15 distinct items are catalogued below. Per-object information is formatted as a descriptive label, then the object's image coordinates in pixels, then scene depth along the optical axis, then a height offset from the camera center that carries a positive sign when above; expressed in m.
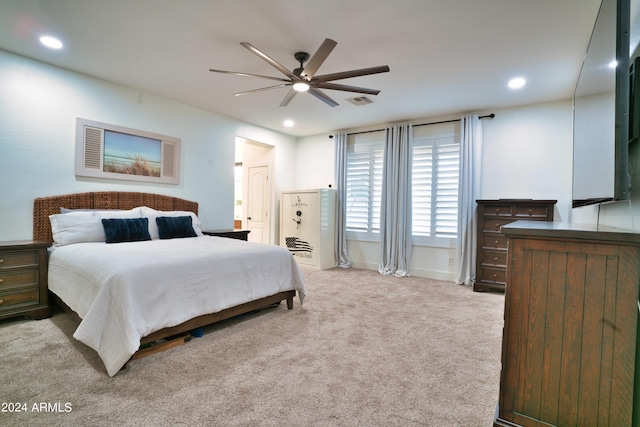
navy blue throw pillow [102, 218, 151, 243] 3.37 -0.32
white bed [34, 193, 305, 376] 2.05 -0.64
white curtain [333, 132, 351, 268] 5.99 +0.11
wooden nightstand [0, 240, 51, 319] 2.86 -0.77
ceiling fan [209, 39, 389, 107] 2.44 +1.19
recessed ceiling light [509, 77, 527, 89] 3.61 +1.57
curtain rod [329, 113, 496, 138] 4.68 +1.48
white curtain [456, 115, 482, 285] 4.71 +0.30
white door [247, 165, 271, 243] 6.34 +0.05
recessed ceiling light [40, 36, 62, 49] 2.91 +1.49
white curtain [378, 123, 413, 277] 5.27 +0.14
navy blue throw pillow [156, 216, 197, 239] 3.84 -0.30
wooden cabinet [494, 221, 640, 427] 1.25 -0.47
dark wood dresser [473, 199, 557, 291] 4.08 -0.25
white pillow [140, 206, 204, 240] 3.84 -0.18
